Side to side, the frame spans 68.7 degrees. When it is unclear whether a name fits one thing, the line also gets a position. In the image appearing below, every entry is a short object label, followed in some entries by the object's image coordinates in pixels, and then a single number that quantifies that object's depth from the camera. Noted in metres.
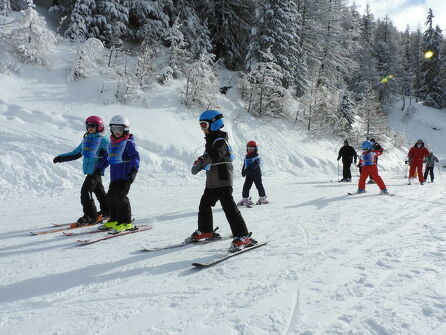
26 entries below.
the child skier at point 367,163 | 10.18
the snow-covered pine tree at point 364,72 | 43.97
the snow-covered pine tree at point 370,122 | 27.64
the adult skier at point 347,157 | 14.55
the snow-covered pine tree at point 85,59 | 15.17
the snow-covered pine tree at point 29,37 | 14.62
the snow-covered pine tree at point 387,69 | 46.47
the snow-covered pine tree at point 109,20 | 18.06
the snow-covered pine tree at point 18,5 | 18.52
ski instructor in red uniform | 14.04
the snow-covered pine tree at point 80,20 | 17.36
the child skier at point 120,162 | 5.05
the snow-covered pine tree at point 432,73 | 52.22
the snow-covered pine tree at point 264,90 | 20.73
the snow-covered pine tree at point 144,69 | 16.94
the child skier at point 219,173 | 4.26
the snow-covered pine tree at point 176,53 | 18.73
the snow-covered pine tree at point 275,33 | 22.34
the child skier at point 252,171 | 8.31
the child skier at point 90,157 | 5.64
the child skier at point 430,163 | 15.37
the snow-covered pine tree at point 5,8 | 15.28
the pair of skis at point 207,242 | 3.61
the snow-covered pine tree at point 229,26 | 23.69
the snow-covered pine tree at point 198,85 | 17.97
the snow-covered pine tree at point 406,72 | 54.74
